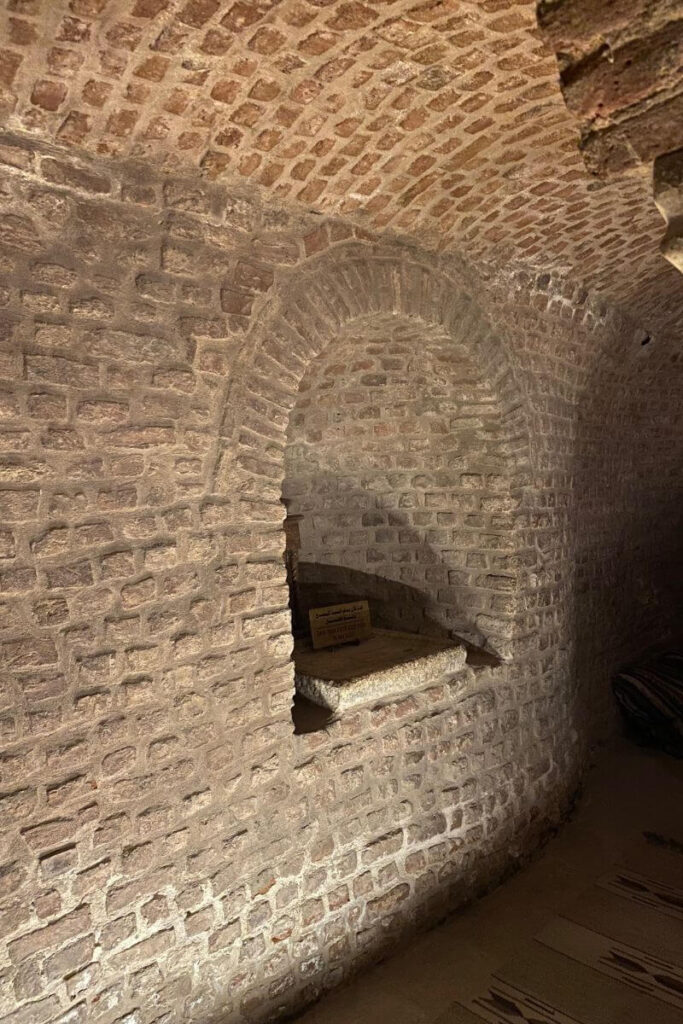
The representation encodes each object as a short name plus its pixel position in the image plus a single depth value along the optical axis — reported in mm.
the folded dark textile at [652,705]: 5711
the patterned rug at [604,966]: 3104
